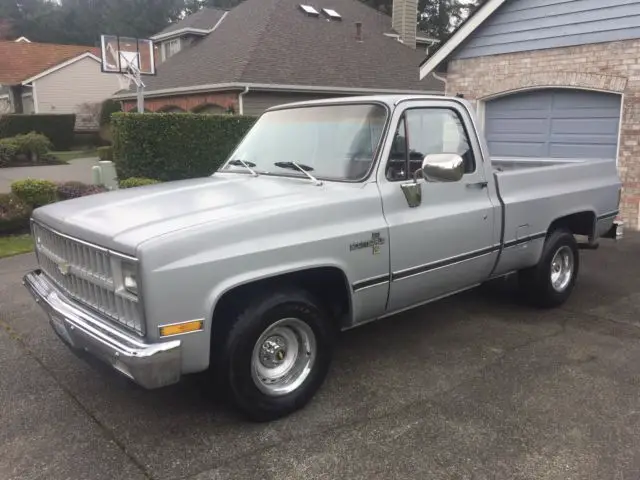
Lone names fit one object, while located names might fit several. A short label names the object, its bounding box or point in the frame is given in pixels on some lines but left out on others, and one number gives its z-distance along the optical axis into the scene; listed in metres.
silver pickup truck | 3.00
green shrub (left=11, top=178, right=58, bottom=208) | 9.91
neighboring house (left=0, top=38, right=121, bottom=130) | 33.84
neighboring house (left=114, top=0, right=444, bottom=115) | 18.05
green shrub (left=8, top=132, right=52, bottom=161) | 21.98
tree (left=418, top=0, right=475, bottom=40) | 40.28
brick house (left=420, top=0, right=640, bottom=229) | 8.99
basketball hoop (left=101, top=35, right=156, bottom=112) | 17.31
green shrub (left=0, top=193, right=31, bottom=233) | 9.31
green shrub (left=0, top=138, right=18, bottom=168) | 20.64
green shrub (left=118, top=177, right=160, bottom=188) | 10.96
